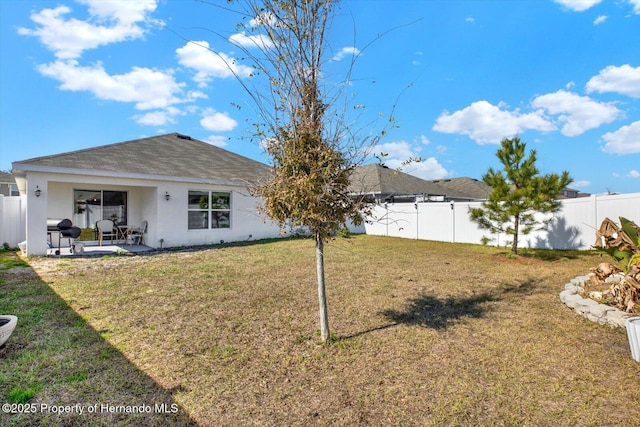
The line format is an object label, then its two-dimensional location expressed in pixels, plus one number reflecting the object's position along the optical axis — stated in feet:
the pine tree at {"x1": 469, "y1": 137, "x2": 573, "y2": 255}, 31.37
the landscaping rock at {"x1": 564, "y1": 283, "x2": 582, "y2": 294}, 19.59
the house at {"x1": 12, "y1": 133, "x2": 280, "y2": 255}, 32.58
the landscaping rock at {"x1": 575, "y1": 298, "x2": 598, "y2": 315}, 16.29
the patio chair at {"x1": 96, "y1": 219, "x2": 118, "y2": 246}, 39.61
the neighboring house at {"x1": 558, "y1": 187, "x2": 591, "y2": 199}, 97.66
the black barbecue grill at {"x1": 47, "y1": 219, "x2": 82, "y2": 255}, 33.24
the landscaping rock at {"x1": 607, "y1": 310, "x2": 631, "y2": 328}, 14.61
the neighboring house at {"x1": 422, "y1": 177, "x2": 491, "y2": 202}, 90.74
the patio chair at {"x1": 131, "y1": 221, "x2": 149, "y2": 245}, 41.81
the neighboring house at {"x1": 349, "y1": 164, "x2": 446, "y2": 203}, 71.24
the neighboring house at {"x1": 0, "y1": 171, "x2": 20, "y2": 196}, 80.62
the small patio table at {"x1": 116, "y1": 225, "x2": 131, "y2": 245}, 41.56
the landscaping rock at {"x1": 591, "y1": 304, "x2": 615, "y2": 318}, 15.44
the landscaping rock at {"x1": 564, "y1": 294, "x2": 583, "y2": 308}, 17.39
